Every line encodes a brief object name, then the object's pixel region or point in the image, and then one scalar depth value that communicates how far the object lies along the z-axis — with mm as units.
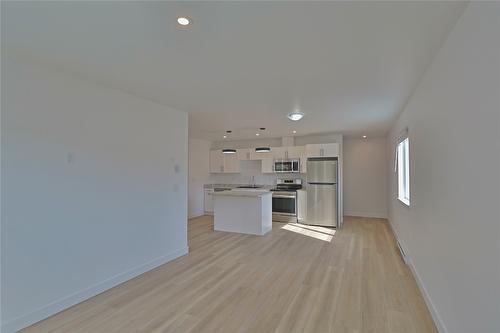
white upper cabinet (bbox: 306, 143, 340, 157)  6594
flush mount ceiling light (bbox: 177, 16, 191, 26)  1718
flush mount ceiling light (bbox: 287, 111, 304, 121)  4273
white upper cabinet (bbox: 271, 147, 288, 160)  7258
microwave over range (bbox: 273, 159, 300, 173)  7094
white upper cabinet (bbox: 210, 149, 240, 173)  8070
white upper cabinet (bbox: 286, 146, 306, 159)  7070
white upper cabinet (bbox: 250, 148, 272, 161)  7465
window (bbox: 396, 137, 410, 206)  4387
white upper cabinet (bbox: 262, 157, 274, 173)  7422
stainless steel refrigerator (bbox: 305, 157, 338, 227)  6391
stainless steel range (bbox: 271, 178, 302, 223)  6812
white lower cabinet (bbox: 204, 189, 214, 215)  8297
